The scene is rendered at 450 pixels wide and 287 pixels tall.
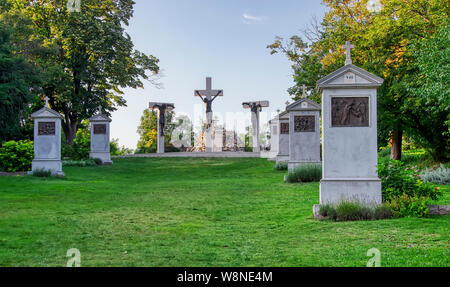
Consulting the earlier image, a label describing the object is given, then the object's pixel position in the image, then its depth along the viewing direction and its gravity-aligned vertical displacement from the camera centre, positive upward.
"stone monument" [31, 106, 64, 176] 19.12 +0.29
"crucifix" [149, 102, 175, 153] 37.19 +2.68
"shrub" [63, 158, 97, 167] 25.09 -0.79
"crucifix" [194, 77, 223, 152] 36.94 +4.44
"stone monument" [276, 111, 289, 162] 22.84 +0.57
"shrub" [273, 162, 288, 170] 21.45 -0.81
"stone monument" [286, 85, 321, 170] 18.16 +0.73
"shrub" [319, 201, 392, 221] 8.53 -1.21
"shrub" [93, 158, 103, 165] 27.39 -0.74
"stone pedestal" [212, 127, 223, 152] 39.28 +0.82
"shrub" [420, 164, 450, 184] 15.09 -0.94
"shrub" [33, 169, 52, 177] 18.35 -1.00
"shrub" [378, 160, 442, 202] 9.02 -0.70
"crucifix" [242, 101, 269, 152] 38.28 +3.43
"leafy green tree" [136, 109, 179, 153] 49.84 +2.41
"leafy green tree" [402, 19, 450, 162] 13.42 +1.88
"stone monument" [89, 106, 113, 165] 28.42 +0.76
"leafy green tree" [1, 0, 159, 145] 30.41 +6.78
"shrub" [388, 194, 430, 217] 8.38 -1.08
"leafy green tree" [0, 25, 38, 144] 21.70 +3.04
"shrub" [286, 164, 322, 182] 16.03 -0.89
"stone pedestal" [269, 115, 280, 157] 30.20 +0.83
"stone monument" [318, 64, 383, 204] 9.41 +0.40
